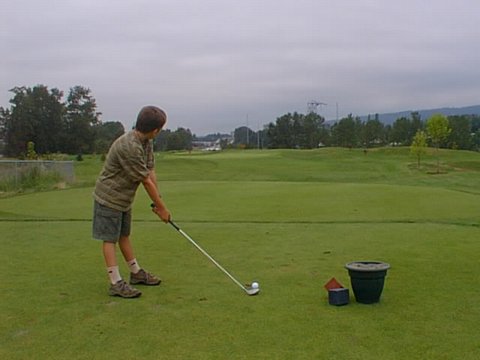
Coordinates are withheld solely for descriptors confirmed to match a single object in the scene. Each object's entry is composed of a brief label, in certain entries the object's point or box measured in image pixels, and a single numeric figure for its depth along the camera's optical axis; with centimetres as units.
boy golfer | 529
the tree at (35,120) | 6100
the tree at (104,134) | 6919
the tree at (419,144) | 3691
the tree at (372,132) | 7694
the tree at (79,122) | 6425
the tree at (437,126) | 4181
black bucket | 472
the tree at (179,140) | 9851
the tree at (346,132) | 7500
